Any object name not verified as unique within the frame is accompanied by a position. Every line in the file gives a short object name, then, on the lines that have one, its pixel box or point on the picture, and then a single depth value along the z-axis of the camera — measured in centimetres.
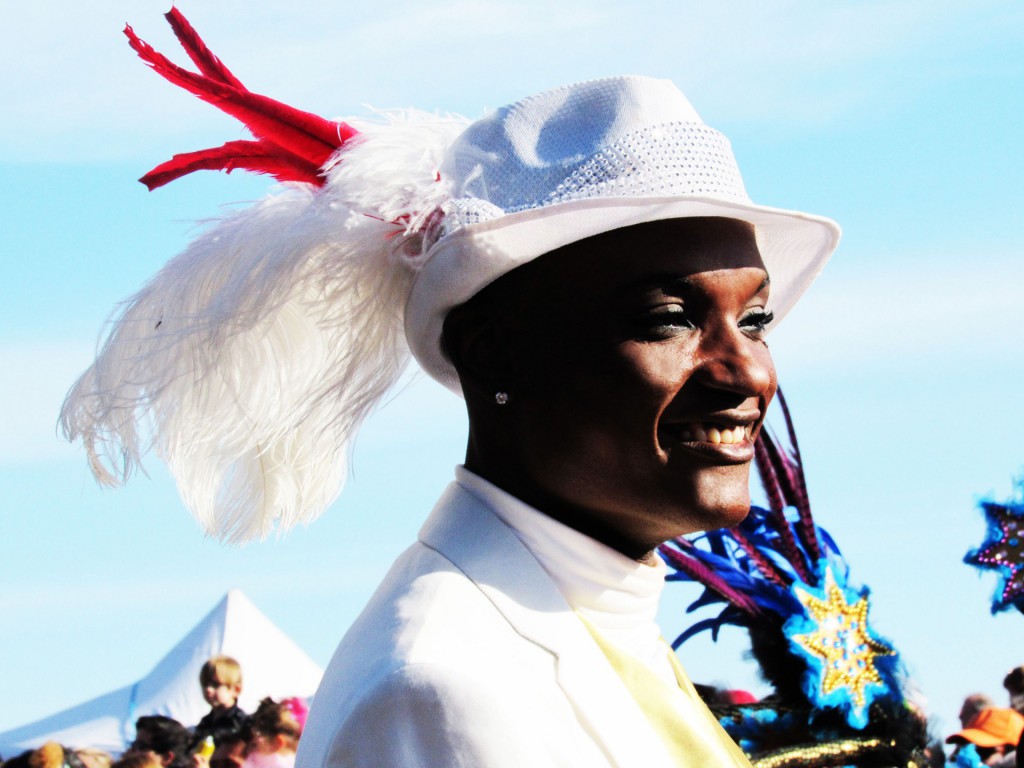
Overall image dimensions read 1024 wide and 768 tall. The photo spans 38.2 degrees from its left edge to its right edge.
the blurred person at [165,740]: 695
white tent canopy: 827
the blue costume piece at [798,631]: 411
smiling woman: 200
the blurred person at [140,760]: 689
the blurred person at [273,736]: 677
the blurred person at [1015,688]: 603
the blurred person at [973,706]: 652
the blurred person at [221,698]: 705
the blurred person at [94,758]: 720
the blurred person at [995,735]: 565
